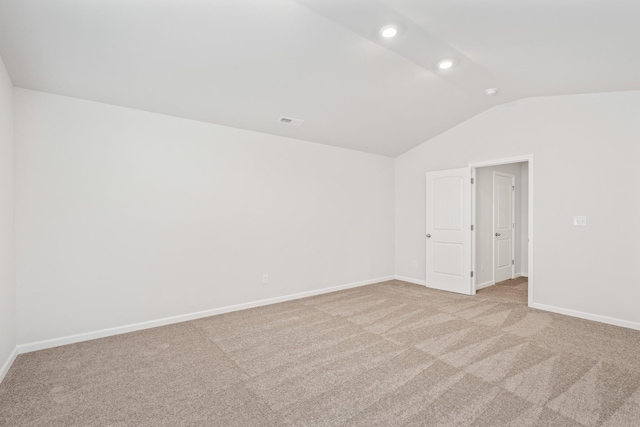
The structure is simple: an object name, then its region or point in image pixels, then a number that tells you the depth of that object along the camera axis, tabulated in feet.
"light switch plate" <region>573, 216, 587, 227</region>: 12.86
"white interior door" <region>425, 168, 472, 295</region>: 16.72
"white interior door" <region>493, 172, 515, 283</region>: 19.07
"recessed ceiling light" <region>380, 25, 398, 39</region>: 8.61
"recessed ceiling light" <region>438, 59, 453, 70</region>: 10.56
